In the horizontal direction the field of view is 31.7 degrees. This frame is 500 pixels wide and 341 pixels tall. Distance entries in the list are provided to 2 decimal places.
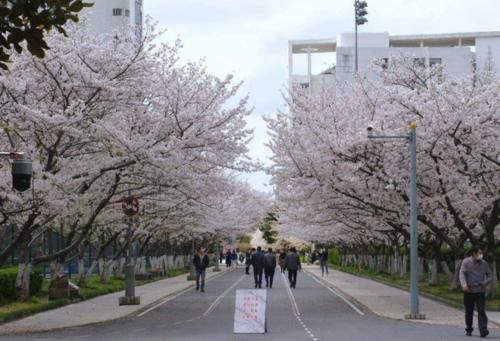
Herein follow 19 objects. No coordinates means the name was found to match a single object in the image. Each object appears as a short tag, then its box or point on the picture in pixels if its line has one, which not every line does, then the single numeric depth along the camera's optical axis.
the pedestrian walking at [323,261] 58.50
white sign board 18.25
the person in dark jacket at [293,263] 39.12
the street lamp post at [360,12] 52.41
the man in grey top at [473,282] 17.08
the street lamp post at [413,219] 21.83
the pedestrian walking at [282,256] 58.07
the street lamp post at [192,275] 50.36
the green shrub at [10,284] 26.72
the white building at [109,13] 74.94
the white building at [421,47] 96.62
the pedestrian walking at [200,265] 35.97
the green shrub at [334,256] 102.96
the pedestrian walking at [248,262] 61.83
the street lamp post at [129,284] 27.80
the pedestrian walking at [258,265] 37.91
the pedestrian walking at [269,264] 38.09
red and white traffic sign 24.66
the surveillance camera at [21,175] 14.34
